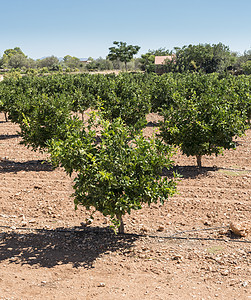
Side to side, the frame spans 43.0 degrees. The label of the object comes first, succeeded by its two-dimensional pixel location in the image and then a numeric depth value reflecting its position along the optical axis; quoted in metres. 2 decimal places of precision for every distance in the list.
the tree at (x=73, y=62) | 133.00
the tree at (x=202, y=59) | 72.12
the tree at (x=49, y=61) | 128.50
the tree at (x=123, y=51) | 87.31
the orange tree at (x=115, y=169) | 7.11
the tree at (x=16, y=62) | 122.07
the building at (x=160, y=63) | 77.31
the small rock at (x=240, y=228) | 8.02
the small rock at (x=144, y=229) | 8.51
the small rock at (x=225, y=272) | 6.55
